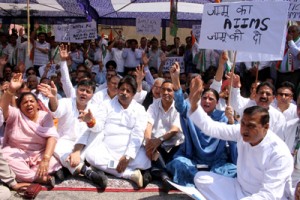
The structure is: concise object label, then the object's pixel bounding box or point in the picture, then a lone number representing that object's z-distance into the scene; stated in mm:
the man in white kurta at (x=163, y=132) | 4363
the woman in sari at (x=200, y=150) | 4070
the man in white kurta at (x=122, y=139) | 4246
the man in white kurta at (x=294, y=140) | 3471
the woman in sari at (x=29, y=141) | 3916
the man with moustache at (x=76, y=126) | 4094
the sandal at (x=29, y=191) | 3760
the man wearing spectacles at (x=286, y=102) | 4691
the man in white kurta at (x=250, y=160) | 3074
